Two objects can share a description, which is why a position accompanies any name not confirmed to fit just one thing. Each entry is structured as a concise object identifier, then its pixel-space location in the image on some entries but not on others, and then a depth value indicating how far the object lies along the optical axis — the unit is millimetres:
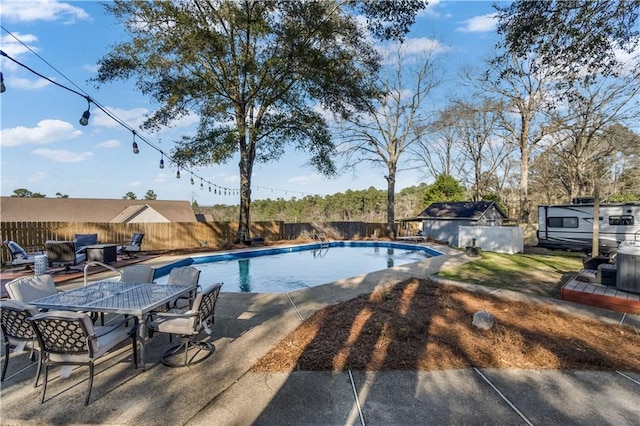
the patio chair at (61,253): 7898
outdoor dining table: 3186
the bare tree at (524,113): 18698
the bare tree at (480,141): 22031
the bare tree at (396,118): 22312
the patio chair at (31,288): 3566
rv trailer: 11680
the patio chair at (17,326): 2912
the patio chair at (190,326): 3322
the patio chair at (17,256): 8055
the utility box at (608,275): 5895
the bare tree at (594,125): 17688
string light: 4975
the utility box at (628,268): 5375
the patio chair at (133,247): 10875
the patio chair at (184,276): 4426
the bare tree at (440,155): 29125
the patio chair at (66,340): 2619
